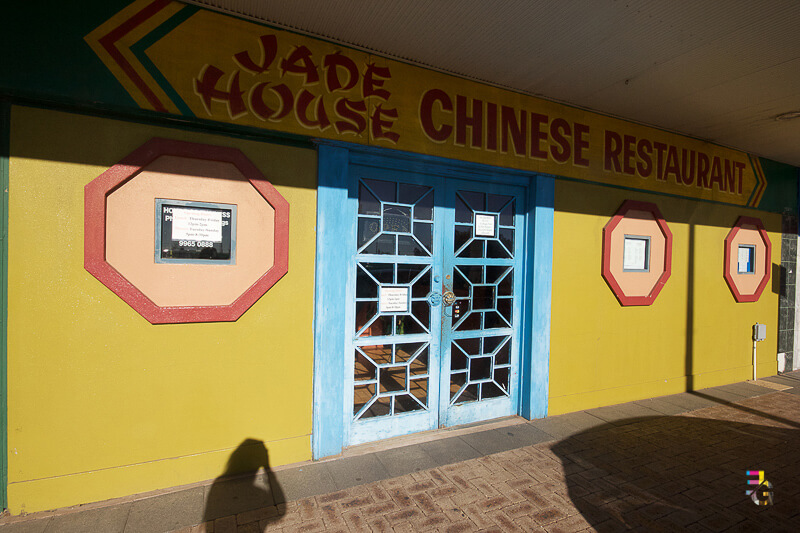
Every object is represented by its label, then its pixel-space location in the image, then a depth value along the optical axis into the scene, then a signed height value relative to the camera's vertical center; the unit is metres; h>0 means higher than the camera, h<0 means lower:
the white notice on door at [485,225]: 4.16 +0.40
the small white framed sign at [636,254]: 4.93 +0.16
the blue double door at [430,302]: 3.65 -0.39
